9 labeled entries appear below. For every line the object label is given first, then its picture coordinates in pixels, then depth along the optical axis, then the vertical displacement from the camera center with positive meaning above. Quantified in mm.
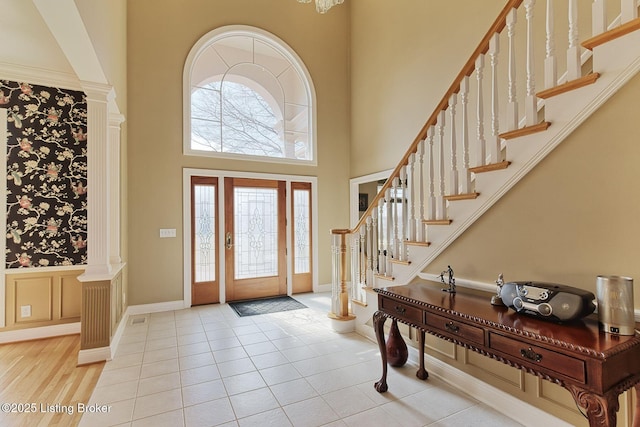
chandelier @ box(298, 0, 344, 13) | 3648 +2558
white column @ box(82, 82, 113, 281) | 2869 +367
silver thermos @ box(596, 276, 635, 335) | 1356 -416
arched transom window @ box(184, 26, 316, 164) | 4797 +1998
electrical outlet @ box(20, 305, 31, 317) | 3438 -1025
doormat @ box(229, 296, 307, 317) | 4371 -1344
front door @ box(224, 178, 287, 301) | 4867 -349
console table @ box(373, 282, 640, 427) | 1250 -636
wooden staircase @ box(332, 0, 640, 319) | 1595 +505
